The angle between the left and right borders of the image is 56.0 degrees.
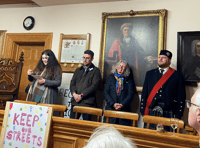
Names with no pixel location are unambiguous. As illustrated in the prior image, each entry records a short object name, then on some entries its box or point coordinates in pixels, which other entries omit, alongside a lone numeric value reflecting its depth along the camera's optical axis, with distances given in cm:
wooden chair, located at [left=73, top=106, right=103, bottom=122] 193
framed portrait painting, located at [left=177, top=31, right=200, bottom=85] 330
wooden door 450
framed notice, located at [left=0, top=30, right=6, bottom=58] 459
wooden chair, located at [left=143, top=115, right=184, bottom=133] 168
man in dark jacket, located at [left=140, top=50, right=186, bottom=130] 289
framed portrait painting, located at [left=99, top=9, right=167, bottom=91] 357
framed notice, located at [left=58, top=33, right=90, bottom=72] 399
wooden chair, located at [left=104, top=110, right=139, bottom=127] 182
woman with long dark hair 310
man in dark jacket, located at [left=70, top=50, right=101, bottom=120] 314
